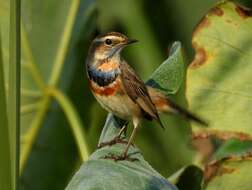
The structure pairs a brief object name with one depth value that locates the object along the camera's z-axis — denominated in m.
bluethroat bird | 4.18
